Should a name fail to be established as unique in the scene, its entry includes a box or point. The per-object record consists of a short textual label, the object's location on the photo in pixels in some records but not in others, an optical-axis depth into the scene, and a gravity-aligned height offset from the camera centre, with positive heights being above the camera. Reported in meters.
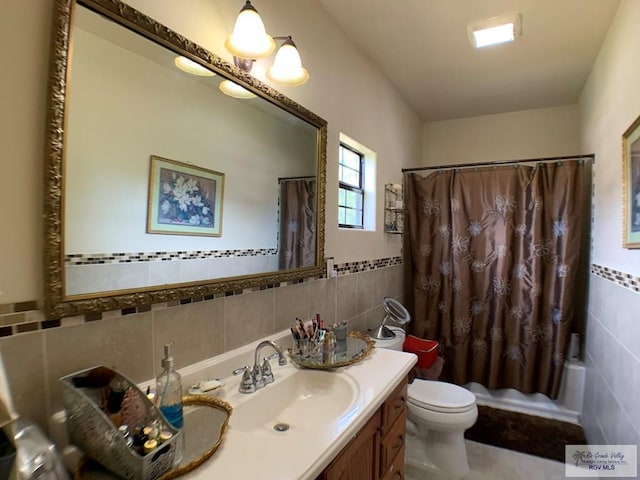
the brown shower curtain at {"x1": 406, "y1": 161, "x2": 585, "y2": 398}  2.54 -0.17
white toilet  1.90 -1.00
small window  2.11 +0.36
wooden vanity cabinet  0.98 -0.68
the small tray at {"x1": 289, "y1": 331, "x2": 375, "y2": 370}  1.34 -0.46
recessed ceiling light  1.91 +1.25
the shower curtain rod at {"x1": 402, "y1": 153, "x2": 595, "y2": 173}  2.45 +0.64
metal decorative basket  0.68 -0.39
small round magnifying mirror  2.16 -0.47
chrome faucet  1.15 -0.46
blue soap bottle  0.87 -0.39
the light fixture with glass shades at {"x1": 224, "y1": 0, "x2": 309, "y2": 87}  1.12 +0.68
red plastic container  2.37 -0.73
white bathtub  2.51 -1.19
